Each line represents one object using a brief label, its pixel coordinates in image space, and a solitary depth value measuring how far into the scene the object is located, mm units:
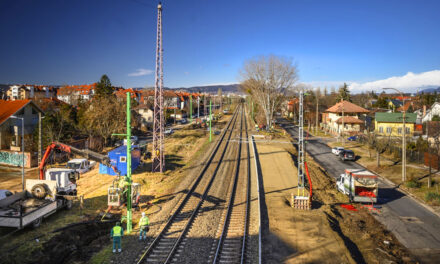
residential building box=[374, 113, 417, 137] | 49125
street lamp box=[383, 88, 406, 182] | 23548
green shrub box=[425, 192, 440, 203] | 19405
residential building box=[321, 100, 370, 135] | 54938
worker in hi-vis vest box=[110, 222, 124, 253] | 11352
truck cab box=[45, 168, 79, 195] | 18047
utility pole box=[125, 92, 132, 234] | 13044
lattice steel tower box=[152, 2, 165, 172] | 23156
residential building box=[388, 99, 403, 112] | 85094
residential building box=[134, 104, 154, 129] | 67500
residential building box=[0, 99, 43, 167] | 28802
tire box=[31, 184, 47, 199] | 16203
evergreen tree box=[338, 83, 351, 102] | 85438
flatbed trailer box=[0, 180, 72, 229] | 12949
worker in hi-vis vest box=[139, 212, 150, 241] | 12628
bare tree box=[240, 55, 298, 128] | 51844
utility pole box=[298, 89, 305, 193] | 16475
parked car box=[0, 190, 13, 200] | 16172
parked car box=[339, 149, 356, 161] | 32969
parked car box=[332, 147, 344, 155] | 35453
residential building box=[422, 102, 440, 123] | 60012
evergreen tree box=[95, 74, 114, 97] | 57156
